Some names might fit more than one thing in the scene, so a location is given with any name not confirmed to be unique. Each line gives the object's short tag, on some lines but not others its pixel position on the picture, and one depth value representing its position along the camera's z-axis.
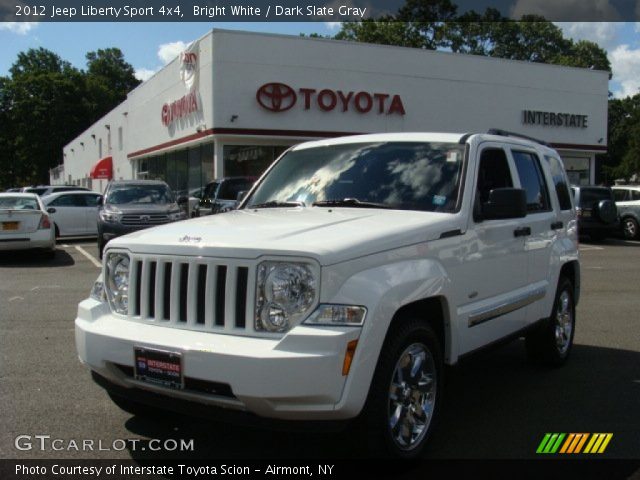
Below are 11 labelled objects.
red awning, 44.03
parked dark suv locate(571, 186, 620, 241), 18.83
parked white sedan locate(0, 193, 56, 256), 13.63
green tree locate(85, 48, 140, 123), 73.00
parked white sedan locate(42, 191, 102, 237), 18.36
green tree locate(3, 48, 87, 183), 65.12
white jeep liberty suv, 3.12
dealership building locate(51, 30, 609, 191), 22.48
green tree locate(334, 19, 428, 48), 48.97
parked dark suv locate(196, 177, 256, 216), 15.12
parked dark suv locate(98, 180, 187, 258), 14.16
